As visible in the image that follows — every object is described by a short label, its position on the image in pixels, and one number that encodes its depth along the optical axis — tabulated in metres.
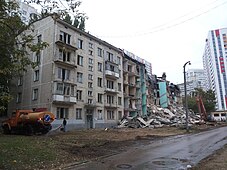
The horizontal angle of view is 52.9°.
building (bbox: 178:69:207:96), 120.00
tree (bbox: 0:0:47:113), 9.93
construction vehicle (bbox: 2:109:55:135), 24.77
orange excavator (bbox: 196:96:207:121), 55.36
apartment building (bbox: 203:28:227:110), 107.06
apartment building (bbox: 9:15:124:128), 33.41
